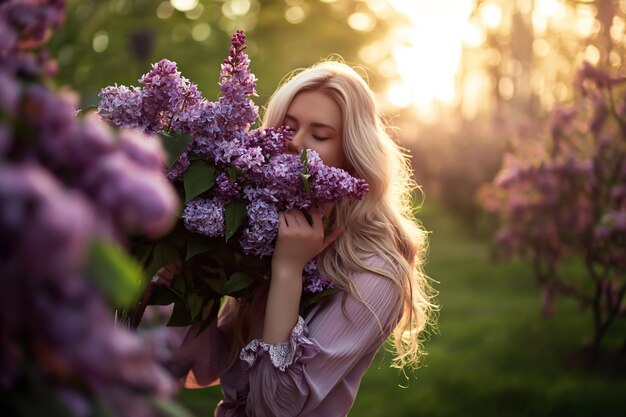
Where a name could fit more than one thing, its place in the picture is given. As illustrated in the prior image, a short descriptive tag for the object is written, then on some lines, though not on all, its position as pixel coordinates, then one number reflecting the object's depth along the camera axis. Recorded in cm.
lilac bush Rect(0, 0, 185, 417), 61
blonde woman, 193
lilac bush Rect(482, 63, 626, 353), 574
